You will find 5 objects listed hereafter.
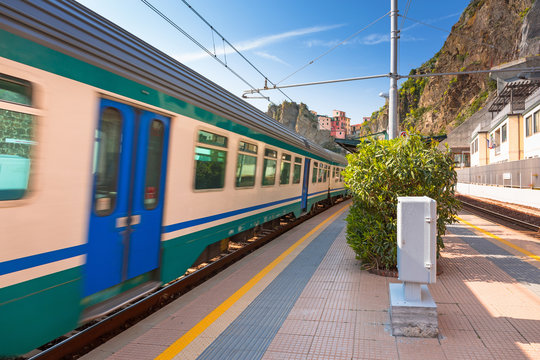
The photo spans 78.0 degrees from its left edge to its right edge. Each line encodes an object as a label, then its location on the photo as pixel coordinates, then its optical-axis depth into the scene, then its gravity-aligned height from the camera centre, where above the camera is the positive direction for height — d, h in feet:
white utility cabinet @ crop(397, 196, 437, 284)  10.89 -1.39
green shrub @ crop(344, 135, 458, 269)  16.01 +0.53
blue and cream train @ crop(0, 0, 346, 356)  7.98 +0.47
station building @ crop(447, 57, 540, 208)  63.72 +19.08
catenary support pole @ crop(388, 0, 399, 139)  29.53 +11.57
